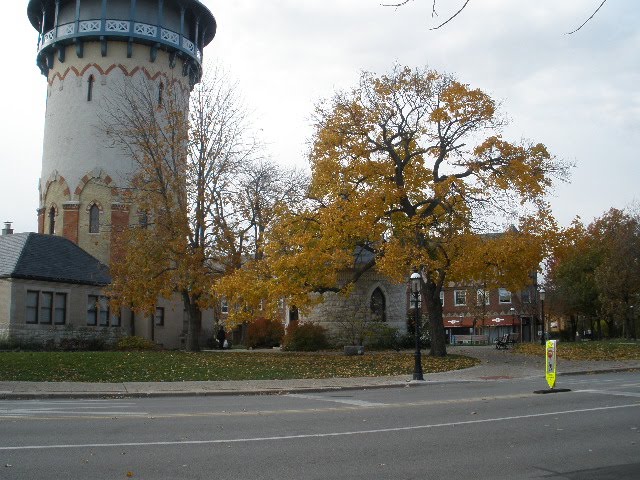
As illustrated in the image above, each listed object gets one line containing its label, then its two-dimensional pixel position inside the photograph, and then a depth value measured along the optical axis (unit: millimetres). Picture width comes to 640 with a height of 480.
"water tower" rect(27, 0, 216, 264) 42562
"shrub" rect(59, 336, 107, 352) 35750
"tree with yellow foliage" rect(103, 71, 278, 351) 32625
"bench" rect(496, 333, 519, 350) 37531
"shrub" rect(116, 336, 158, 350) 37000
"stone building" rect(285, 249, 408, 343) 37844
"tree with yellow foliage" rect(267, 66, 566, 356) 26625
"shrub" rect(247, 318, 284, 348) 48250
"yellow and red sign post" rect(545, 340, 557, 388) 16656
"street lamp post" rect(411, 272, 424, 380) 20562
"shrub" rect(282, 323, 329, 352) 36709
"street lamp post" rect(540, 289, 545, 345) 36222
